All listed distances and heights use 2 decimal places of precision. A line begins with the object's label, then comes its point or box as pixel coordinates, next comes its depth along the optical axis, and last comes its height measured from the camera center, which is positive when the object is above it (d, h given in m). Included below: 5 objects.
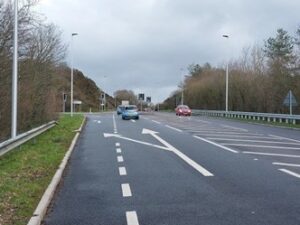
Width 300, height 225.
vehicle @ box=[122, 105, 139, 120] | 33.38 -0.54
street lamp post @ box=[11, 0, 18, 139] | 11.03 +0.91
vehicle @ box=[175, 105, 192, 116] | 44.62 -0.37
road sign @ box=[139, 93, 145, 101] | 95.92 +3.16
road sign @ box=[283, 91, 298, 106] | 25.21 +0.69
